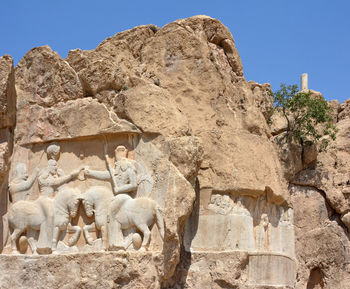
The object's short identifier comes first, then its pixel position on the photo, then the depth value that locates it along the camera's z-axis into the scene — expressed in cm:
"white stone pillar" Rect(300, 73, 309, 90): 1962
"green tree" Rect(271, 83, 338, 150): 1565
